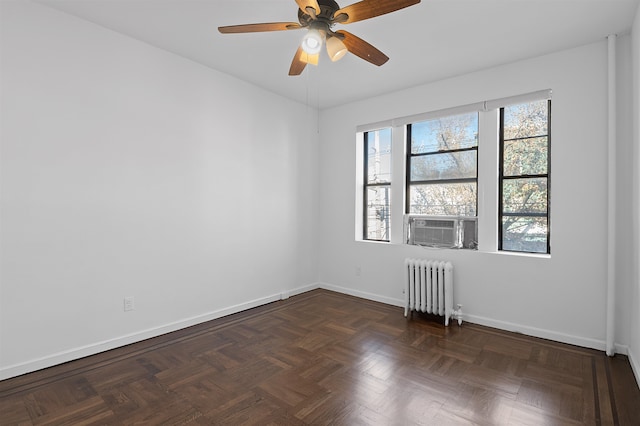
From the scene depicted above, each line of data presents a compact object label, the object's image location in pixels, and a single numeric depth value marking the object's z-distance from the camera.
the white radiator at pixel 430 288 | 3.57
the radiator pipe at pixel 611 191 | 2.78
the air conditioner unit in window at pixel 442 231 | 3.65
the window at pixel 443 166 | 3.73
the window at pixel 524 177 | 3.28
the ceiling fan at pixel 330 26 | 1.81
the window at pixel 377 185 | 4.48
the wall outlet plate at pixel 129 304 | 2.93
